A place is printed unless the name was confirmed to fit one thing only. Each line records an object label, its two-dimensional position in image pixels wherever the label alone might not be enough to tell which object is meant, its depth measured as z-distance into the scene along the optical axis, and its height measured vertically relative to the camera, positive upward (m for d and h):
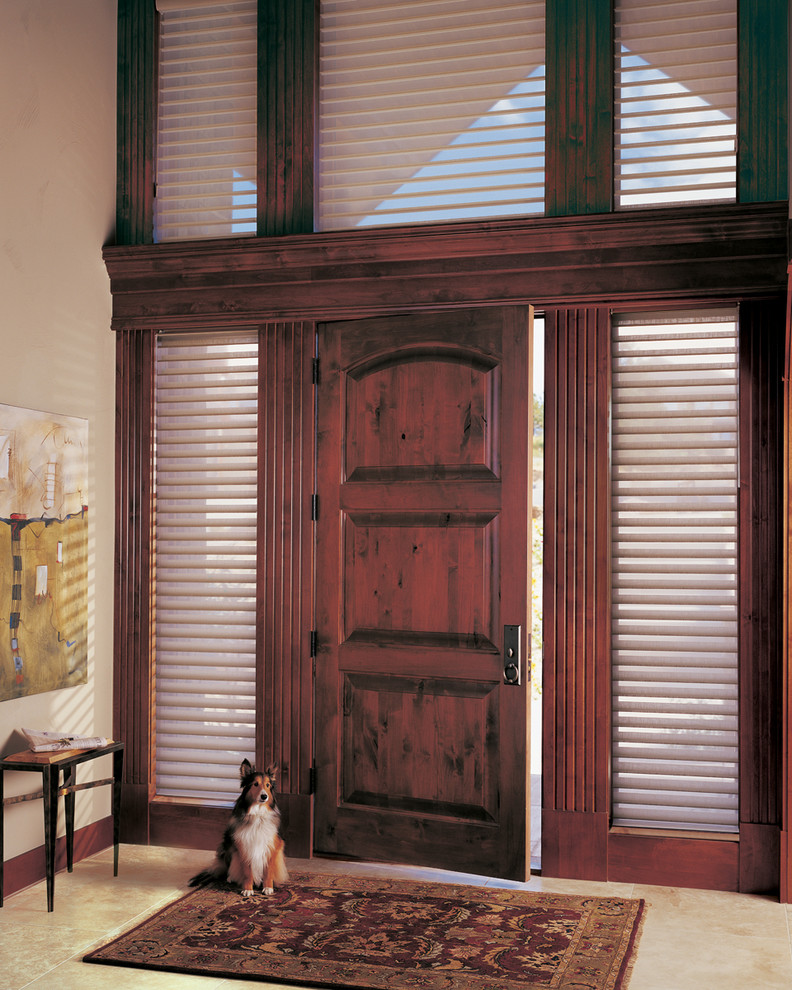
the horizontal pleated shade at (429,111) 4.27 +1.80
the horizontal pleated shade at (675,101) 4.07 +1.74
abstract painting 3.91 -0.15
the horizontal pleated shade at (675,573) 4.02 -0.21
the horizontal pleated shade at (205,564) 4.52 -0.22
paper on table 3.80 -0.88
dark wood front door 4.09 -0.29
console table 3.68 -0.96
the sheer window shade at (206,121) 4.61 +1.85
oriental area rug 3.17 -1.45
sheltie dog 3.82 -1.24
